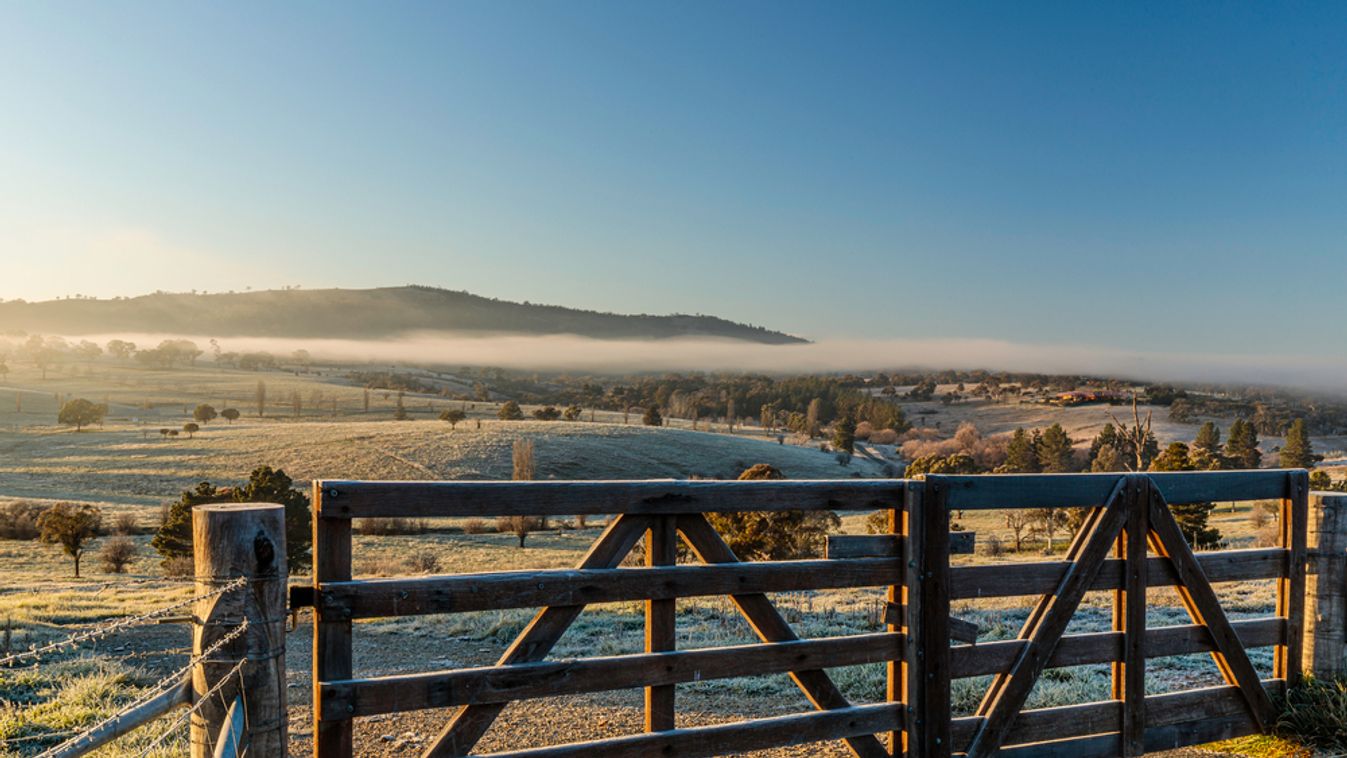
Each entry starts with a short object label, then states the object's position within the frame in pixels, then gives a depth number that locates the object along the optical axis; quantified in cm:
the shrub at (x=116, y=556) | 2922
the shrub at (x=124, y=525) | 3750
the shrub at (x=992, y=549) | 3248
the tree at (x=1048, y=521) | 3588
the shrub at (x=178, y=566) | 2673
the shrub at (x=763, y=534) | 2558
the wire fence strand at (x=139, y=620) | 329
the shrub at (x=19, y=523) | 3800
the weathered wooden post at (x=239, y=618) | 389
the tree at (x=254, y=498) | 2633
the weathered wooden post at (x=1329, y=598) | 660
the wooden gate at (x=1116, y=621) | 538
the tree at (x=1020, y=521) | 3670
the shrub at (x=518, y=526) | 3763
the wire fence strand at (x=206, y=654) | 366
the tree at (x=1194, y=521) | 2894
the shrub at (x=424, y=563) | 2556
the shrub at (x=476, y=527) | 4150
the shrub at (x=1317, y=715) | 627
